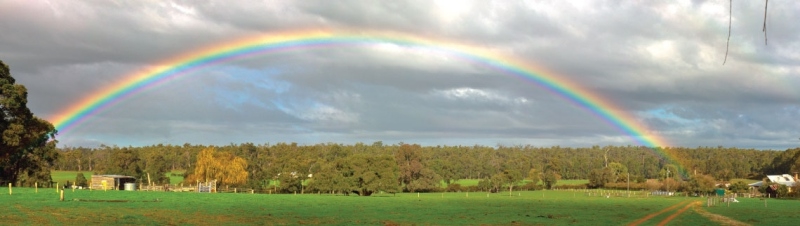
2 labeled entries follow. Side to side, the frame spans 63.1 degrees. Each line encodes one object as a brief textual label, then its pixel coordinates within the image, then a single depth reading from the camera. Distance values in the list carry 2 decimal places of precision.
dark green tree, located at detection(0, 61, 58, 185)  78.38
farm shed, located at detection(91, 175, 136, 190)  111.25
